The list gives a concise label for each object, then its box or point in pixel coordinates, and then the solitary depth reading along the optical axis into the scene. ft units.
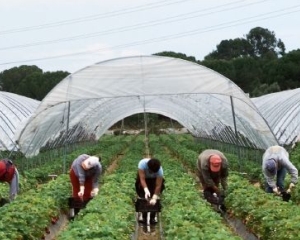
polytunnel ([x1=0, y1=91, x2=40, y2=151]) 73.77
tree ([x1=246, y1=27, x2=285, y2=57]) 362.12
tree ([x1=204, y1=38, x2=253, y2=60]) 354.13
